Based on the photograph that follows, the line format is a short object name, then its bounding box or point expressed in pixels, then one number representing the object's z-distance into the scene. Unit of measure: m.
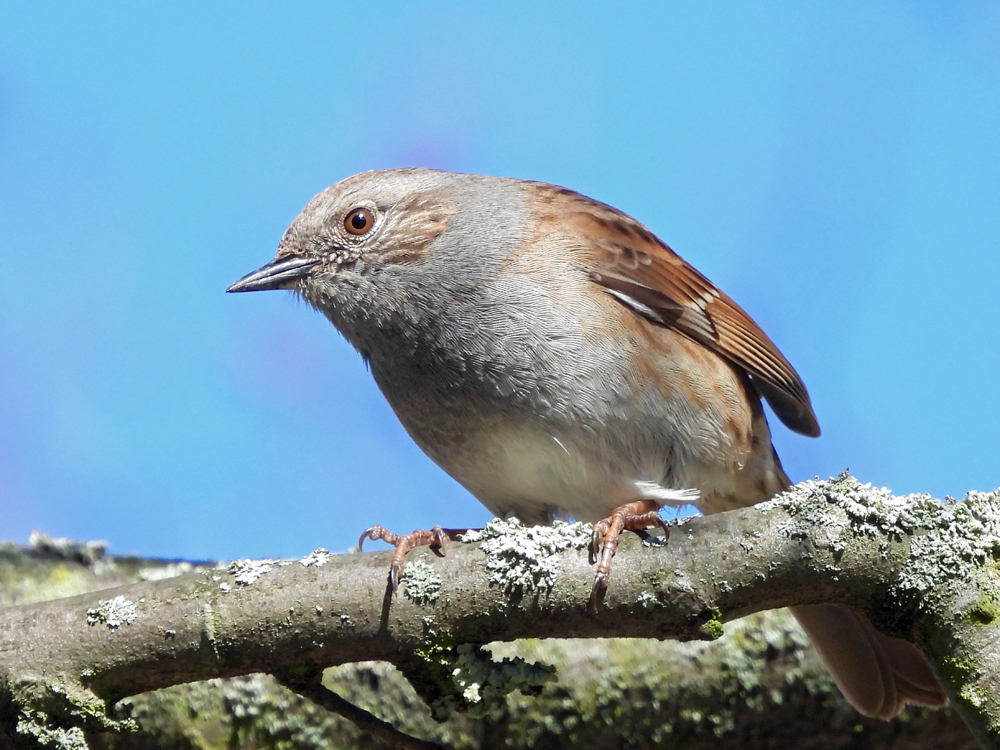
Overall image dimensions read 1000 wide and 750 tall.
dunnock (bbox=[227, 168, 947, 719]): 7.29
